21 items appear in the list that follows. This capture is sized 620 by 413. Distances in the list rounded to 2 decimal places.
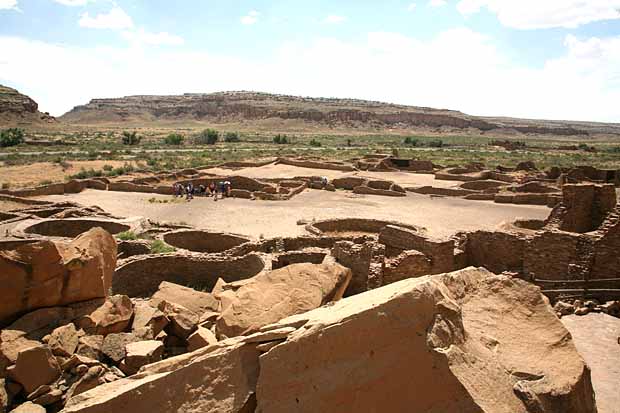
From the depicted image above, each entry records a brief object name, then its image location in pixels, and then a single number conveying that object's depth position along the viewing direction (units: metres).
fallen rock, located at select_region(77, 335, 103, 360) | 6.23
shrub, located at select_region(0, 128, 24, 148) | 59.62
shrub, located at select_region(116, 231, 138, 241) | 15.34
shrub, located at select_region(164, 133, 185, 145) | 69.19
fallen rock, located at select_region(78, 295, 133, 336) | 6.83
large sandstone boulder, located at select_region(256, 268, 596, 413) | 3.79
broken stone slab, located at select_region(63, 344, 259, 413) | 4.12
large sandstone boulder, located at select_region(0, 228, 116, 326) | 6.61
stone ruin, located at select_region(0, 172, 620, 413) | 3.88
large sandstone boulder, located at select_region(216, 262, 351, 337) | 7.03
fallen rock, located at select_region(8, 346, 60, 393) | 5.64
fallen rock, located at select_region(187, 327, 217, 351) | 6.69
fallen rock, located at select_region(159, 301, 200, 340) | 7.15
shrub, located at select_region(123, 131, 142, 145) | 67.56
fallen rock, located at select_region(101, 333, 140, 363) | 6.26
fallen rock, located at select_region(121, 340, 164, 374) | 6.08
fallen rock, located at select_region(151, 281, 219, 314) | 9.00
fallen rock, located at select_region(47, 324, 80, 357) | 6.07
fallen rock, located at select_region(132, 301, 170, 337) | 7.04
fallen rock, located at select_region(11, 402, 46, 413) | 5.32
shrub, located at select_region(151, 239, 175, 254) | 14.19
